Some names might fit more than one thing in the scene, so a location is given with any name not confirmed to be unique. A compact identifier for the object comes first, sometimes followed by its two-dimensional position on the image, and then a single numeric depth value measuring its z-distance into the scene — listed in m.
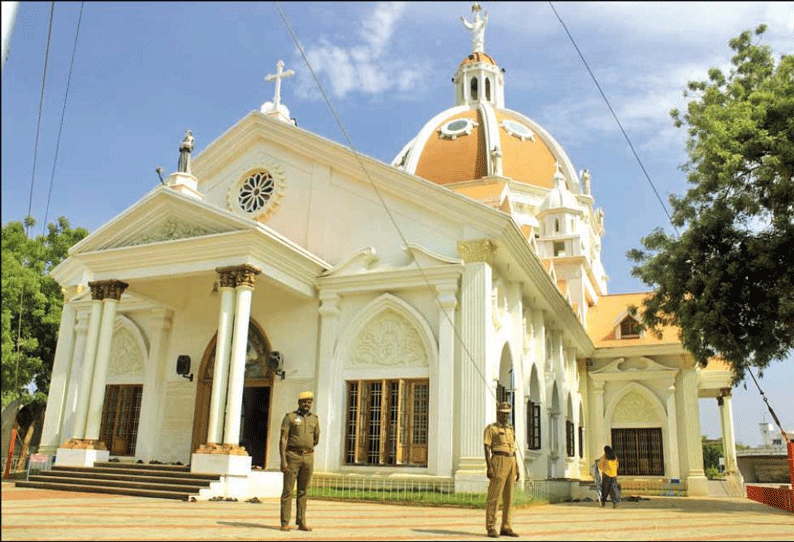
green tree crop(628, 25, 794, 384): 14.70
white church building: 15.12
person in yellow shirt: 16.73
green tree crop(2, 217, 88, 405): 23.86
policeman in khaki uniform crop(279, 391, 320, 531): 8.77
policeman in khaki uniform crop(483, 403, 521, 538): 8.95
